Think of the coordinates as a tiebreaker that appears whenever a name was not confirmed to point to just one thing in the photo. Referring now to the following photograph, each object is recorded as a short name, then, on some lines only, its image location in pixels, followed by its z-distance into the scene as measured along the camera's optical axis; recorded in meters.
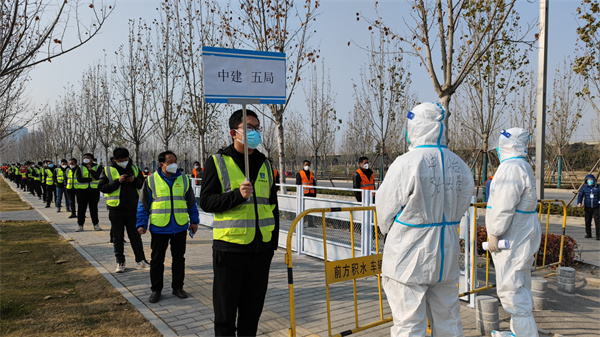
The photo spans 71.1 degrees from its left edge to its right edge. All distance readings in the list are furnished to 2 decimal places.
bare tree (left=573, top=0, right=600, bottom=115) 9.89
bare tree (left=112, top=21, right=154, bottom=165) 19.33
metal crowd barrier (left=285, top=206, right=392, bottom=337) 3.97
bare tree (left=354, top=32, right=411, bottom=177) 17.20
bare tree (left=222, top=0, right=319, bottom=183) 13.00
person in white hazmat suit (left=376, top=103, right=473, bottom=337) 3.02
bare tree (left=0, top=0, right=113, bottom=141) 5.32
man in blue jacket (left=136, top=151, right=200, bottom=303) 5.64
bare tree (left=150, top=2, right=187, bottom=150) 18.41
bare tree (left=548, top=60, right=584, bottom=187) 24.50
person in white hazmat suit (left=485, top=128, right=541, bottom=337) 4.11
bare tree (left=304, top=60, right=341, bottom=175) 25.30
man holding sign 3.29
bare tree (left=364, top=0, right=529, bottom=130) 7.49
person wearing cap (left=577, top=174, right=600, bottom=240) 10.97
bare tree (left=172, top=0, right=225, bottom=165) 16.77
